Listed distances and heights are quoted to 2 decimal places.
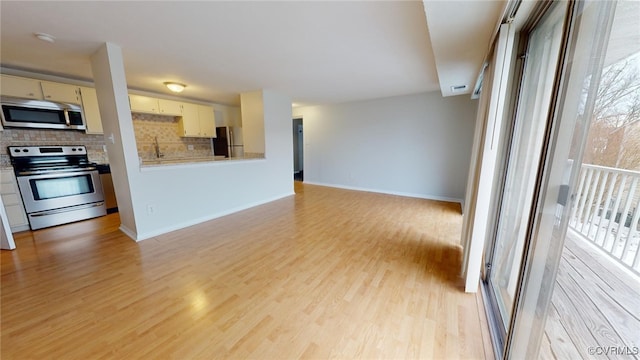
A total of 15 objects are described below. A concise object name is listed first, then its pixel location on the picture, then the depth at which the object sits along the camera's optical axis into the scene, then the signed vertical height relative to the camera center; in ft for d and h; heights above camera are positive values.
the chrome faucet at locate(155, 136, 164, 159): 14.95 -0.25
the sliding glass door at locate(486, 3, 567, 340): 3.88 -0.17
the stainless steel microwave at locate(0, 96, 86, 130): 9.33 +1.55
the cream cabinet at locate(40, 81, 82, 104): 9.97 +2.65
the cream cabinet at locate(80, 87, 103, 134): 11.05 +1.93
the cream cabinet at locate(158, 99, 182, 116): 14.17 +2.71
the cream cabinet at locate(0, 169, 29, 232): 8.99 -2.32
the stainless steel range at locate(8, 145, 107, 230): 9.52 -1.74
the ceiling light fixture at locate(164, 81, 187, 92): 11.84 +3.43
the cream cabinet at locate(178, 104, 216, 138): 15.53 +1.91
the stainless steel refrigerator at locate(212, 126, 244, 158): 18.23 +0.47
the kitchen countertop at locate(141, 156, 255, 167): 8.87 -0.70
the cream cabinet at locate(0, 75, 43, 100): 9.05 +2.63
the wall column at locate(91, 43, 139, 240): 7.55 +1.03
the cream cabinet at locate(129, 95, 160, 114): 12.96 +2.69
